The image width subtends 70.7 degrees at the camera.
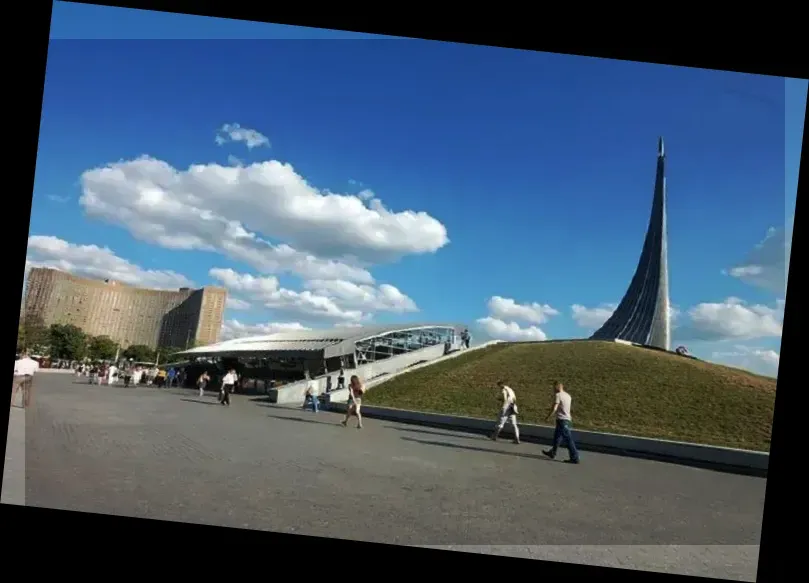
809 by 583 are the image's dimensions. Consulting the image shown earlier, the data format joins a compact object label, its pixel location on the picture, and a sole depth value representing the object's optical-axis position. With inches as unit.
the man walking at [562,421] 369.0
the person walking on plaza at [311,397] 682.2
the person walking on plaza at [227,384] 662.5
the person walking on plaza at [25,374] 441.4
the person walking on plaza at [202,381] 807.8
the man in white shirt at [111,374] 969.5
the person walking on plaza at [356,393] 517.7
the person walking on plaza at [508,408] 456.4
